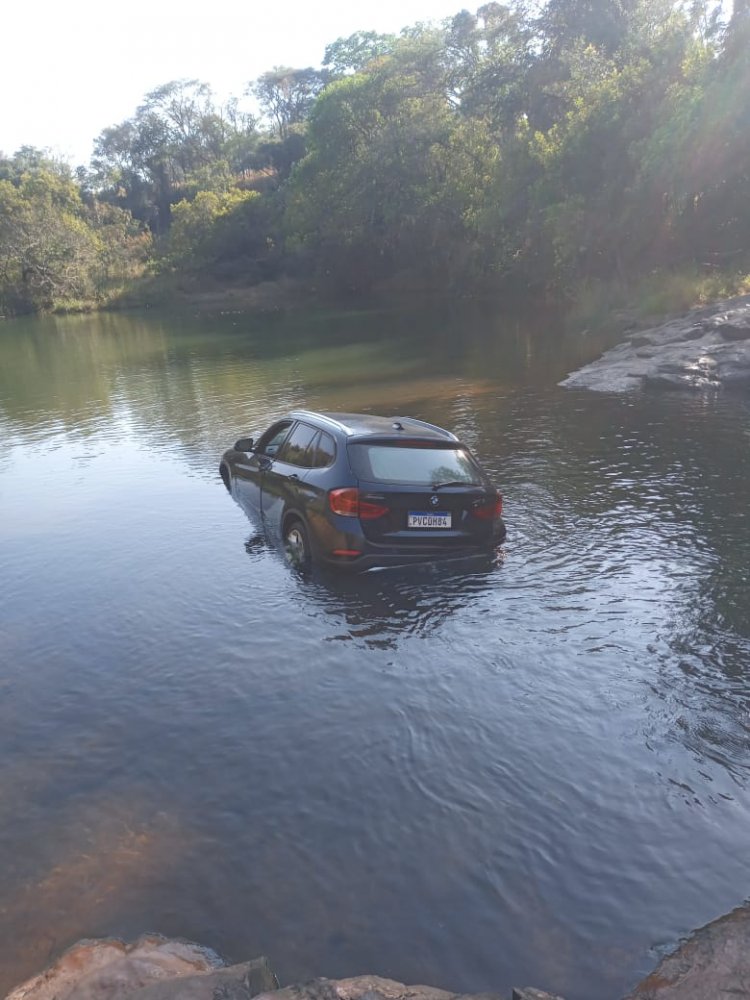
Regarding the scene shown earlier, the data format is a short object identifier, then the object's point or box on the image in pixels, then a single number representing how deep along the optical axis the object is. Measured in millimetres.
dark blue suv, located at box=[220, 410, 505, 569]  8133
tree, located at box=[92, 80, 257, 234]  109688
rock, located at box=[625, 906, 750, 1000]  3402
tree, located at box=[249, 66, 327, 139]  116312
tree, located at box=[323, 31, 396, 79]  95312
